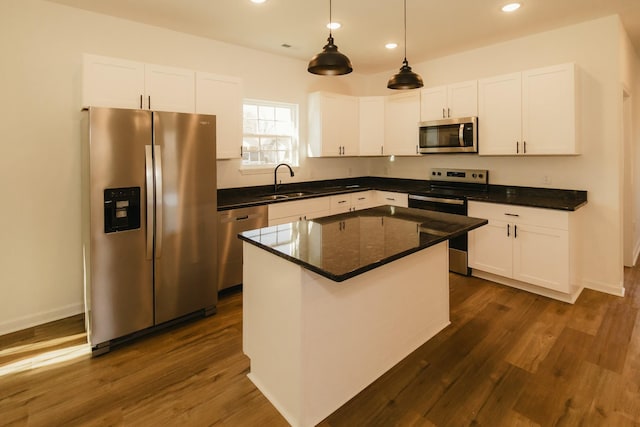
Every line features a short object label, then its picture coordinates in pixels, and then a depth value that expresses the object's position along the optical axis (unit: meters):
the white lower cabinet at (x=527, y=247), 3.33
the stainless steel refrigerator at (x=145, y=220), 2.53
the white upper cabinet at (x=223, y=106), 3.48
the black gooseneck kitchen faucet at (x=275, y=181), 4.55
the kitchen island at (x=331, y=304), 1.80
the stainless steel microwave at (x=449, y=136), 4.07
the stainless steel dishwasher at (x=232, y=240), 3.45
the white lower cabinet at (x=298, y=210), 3.89
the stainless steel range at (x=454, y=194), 4.08
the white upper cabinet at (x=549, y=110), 3.39
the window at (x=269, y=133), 4.40
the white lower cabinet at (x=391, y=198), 4.66
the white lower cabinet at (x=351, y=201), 4.57
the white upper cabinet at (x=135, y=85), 2.88
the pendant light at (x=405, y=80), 2.69
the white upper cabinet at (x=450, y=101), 4.08
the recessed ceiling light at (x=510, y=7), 3.06
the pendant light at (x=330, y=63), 2.14
